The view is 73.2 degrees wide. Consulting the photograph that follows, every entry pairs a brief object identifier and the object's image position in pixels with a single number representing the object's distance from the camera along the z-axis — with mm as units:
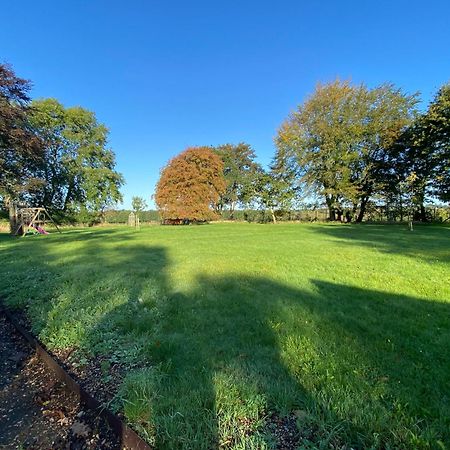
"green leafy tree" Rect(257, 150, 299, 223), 28797
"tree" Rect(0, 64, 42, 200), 11983
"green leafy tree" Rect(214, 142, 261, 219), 41656
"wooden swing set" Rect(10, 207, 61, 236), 18109
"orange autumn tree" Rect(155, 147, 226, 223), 28000
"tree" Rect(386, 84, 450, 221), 19281
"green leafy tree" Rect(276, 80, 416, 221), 24297
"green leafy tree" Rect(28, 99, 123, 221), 30047
